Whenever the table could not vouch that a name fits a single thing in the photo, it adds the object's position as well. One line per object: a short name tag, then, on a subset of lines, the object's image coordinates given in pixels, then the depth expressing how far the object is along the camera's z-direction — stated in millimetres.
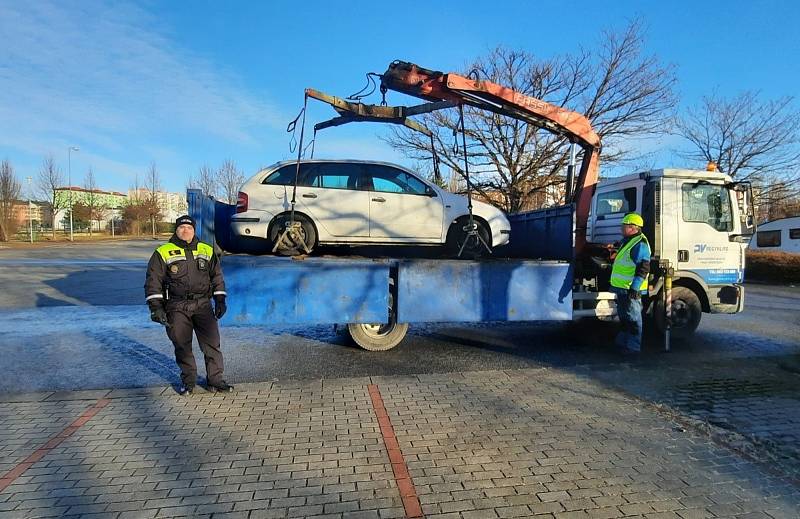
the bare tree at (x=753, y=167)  20984
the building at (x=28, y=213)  44969
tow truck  5531
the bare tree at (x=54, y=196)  45078
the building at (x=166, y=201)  56856
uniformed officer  4664
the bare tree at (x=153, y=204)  54156
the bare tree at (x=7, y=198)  41938
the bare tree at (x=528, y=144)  17609
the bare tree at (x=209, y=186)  39722
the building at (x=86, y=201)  47062
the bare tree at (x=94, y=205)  52631
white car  6340
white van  21938
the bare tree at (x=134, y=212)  55341
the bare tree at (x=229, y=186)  35681
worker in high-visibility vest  6051
